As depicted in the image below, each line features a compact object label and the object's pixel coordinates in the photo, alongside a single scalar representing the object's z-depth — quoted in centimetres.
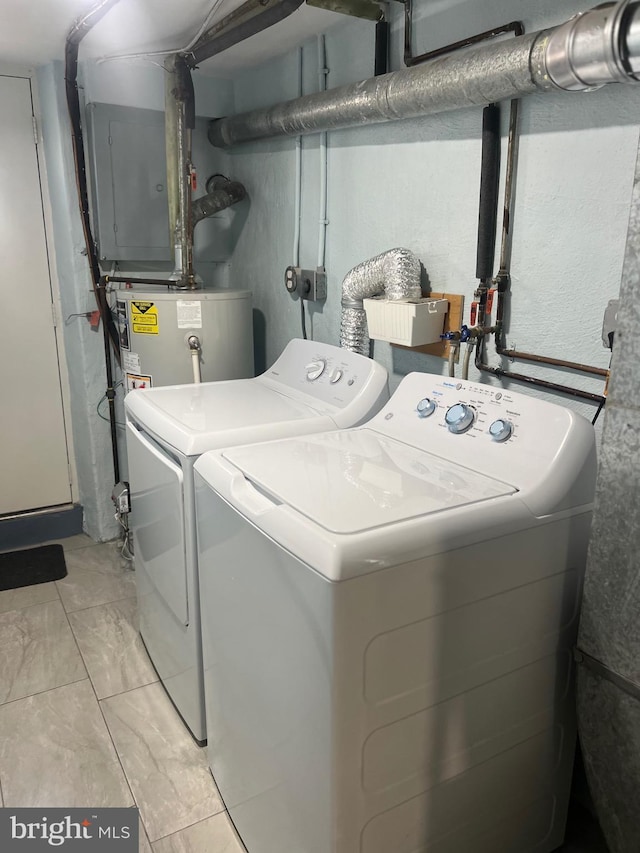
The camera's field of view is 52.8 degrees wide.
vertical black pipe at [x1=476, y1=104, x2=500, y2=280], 173
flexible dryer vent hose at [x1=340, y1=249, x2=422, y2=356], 200
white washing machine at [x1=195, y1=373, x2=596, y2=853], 115
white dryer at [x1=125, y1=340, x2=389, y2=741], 178
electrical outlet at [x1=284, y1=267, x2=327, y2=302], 259
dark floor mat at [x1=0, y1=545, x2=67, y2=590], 288
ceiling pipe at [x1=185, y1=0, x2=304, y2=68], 192
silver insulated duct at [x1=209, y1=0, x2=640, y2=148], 120
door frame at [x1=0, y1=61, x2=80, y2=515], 277
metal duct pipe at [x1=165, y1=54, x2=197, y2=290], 259
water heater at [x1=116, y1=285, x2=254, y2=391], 253
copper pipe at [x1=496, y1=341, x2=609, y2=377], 157
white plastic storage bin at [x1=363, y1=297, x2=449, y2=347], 191
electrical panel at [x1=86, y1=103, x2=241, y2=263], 281
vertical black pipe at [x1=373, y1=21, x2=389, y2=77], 204
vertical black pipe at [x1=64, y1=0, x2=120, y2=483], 229
